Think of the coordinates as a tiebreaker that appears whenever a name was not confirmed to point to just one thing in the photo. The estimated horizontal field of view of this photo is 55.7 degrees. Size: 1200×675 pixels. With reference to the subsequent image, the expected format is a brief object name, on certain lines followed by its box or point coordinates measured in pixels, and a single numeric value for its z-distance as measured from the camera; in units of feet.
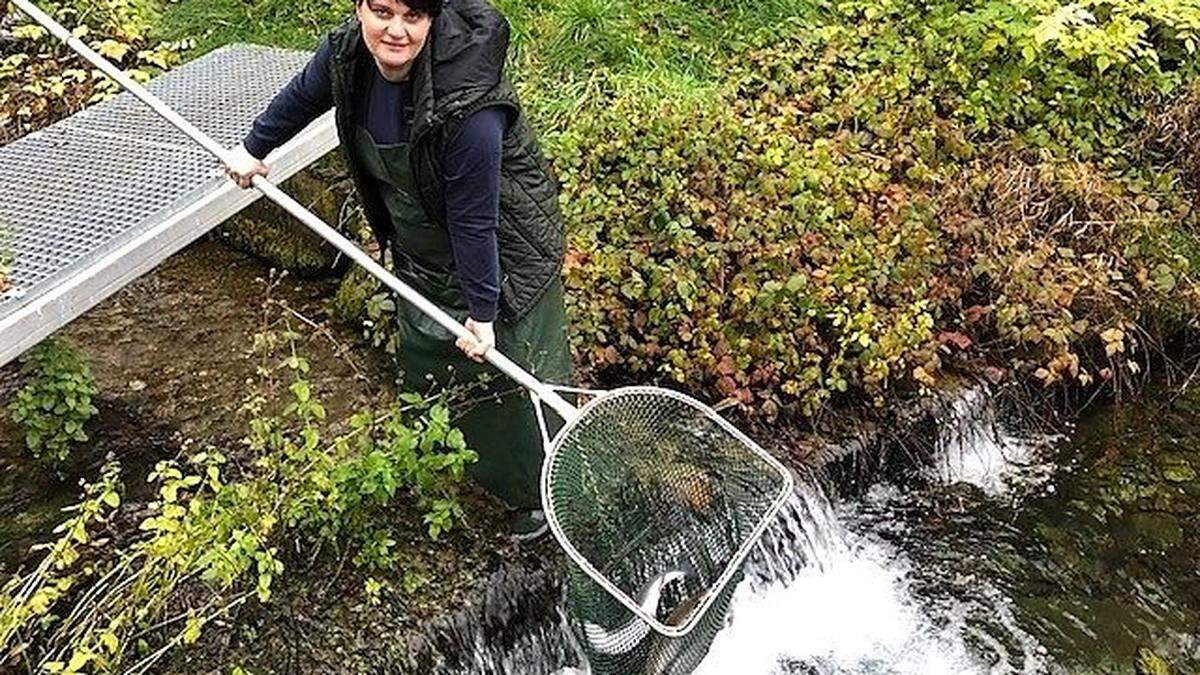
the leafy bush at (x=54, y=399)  11.58
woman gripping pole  8.32
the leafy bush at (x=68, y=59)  16.61
